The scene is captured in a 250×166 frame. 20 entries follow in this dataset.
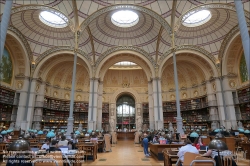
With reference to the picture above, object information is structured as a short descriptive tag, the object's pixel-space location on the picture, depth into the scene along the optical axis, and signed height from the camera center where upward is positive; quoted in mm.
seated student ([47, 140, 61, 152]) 4831 -931
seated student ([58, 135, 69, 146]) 6434 -1050
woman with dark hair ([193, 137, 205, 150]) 6004 -1058
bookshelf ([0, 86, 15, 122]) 15758 +1346
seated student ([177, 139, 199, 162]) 4089 -878
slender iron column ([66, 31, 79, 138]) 11231 -548
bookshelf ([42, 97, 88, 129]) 20536 +487
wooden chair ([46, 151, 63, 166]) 3524 -904
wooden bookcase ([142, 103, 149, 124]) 24628 +506
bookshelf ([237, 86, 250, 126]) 16297 +1347
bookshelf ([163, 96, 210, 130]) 20492 +537
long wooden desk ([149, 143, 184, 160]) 7641 -1571
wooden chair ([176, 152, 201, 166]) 3424 -898
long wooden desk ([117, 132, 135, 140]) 20953 -2514
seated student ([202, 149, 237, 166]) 3477 -911
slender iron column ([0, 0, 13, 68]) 4657 +3029
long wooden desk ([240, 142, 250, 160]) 7961 -1614
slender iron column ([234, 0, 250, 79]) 4418 +2580
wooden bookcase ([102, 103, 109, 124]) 24906 +526
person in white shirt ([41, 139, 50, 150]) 5703 -1087
